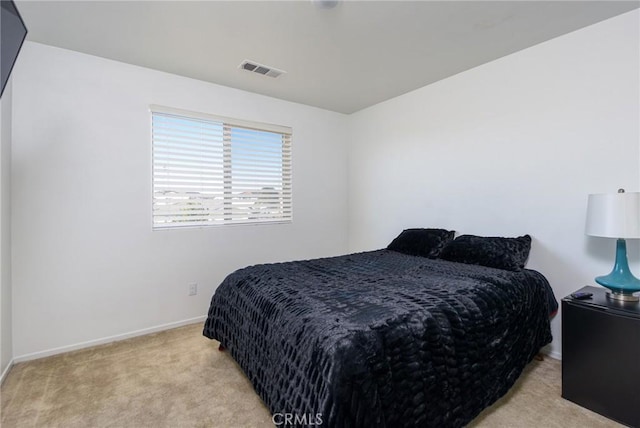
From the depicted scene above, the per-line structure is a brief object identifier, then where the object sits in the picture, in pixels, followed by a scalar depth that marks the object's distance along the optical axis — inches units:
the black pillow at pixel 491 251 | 93.0
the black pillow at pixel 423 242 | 116.2
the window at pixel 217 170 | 115.3
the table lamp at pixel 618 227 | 66.9
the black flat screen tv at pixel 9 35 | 42.9
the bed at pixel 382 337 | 48.4
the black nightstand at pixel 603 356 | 63.7
